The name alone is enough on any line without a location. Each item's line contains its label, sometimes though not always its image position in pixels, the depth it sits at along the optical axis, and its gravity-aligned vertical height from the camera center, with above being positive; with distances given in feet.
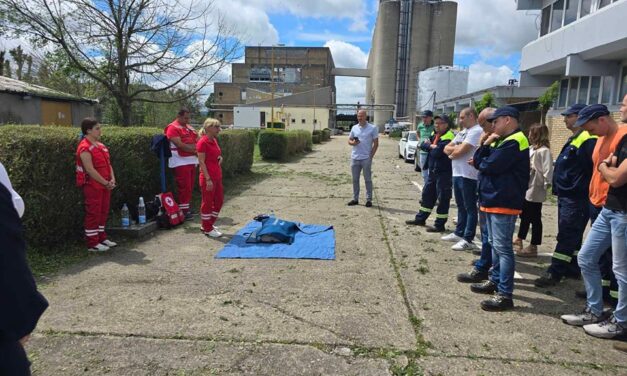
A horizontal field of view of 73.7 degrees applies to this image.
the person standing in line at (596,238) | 11.73 -2.94
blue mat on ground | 17.98 -5.48
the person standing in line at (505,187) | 12.91 -1.76
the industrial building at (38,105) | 50.44 +2.18
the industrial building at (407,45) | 312.50 +62.87
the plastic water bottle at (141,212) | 21.13 -4.45
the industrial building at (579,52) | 40.22 +8.65
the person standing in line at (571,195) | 14.62 -2.23
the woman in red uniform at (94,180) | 17.20 -2.42
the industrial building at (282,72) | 328.49 +46.46
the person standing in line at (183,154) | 23.11 -1.67
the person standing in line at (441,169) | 22.18 -2.11
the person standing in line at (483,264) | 15.13 -4.90
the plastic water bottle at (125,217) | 20.45 -4.57
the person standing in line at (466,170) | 18.57 -1.79
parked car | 62.90 -2.71
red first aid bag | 22.07 -4.67
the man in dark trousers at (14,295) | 4.73 -2.02
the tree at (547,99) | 50.14 +3.86
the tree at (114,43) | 34.94 +7.18
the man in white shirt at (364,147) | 28.91 -1.32
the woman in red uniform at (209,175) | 20.35 -2.45
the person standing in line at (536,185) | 18.13 -2.31
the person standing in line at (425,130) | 25.88 -0.08
